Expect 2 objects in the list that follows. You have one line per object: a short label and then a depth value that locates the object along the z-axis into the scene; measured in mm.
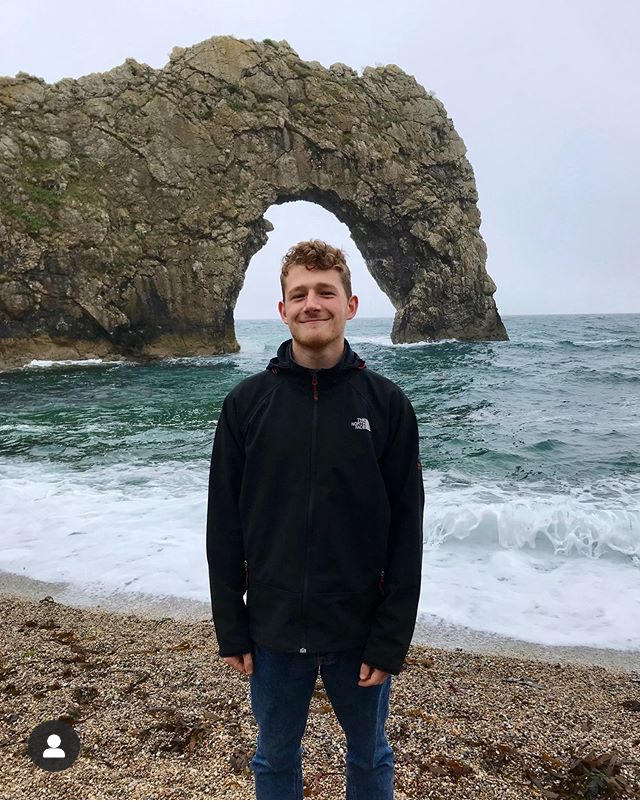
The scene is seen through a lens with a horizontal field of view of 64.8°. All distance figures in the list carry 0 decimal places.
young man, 2195
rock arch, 34062
